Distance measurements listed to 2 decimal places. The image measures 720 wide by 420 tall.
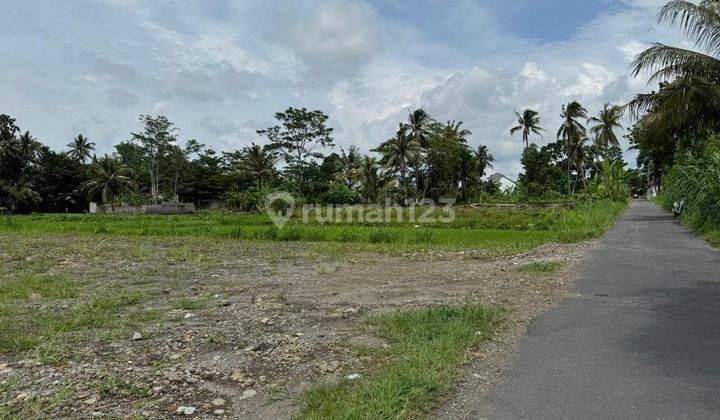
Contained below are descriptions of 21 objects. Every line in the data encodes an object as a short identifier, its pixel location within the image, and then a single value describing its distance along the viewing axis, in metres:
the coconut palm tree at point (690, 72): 13.18
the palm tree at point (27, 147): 55.35
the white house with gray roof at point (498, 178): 56.18
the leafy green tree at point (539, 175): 55.06
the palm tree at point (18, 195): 50.42
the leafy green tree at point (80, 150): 68.31
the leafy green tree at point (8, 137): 52.50
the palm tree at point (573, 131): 50.38
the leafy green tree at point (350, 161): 56.55
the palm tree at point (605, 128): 51.28
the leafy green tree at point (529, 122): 56.41
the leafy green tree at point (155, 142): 58.88
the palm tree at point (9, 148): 51.56
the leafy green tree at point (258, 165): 53.99
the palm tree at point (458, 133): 56.15
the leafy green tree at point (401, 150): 49.47
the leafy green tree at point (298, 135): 48.78
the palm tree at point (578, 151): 53.69
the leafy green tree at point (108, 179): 57.16
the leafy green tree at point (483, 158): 61.17
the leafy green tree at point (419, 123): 51.44
